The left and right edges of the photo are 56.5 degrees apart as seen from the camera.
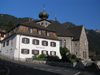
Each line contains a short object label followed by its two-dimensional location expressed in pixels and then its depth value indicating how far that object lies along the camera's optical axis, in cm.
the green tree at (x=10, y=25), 5041
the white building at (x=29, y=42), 2073
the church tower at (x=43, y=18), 3707
